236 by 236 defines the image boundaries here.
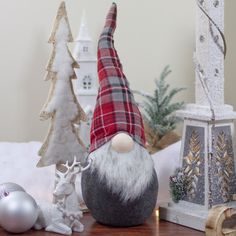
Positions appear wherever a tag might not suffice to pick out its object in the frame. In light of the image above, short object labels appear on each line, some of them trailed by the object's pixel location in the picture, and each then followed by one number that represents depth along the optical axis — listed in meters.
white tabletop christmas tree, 1.26
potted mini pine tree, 1.51
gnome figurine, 1.20
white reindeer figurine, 1.19
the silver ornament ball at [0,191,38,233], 1.17
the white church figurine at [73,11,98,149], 1.45
